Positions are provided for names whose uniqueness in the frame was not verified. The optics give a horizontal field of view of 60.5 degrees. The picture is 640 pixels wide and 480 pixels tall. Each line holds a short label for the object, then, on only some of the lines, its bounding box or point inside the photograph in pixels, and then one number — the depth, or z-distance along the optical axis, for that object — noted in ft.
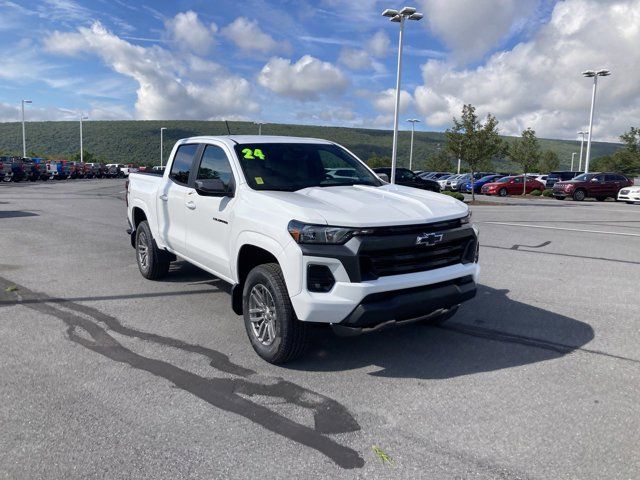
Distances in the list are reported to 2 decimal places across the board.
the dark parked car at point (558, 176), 138.51
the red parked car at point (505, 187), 119.65
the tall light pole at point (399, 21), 84.58
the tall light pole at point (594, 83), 128.06
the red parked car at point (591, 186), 104.32
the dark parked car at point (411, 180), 89.92
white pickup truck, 13.03
